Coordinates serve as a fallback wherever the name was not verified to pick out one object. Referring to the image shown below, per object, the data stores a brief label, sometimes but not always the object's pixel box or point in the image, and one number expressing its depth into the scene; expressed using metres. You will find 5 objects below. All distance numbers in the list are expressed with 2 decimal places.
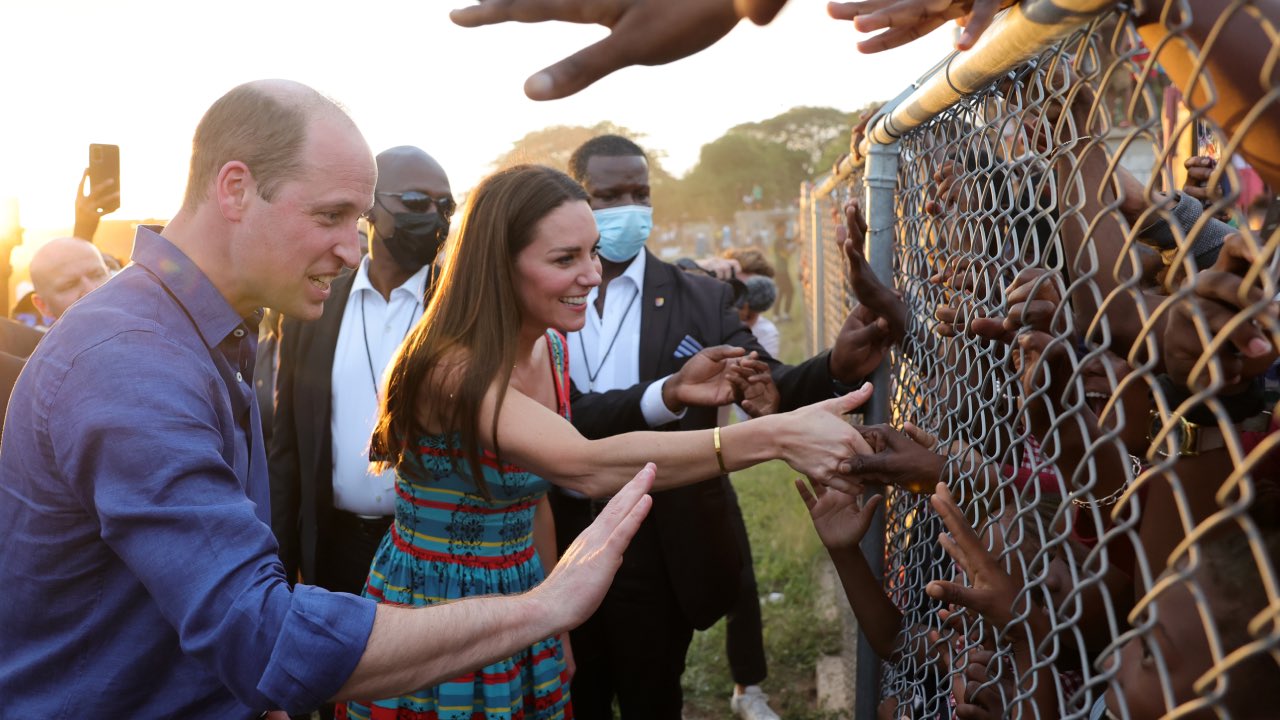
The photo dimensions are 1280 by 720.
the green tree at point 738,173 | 67.12
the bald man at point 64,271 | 4.83
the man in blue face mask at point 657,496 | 3.33
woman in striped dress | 2.49
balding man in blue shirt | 1.58
